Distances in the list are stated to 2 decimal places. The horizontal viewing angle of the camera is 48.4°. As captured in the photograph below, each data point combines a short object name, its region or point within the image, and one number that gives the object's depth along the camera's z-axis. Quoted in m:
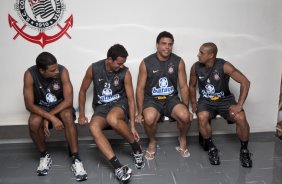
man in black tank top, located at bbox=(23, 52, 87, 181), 2.75
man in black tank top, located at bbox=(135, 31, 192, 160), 2.99
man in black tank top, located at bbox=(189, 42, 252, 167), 2.94
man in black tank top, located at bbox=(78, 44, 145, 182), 2.76
